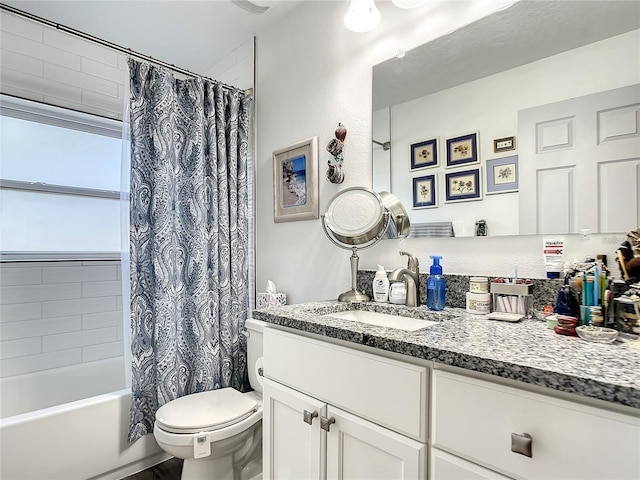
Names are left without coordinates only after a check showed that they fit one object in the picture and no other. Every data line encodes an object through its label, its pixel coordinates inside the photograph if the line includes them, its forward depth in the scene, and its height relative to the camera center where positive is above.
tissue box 1.93 -0.33
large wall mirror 1.01 +0.40
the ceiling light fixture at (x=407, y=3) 1.32 +0.89
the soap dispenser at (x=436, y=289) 1.25 -0.18
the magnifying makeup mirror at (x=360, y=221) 1.46 +0.08
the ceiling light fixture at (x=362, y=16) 1.43 +0.92
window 2.14 +0.41
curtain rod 1.45 +0.92
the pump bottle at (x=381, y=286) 1.42 -0.19
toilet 1.36 -0.77
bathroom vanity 0.60 -0.35
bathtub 1.40 -0.87
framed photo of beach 1.81 +0.32
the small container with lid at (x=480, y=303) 1.16 -0.22
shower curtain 1.67 +0.01
